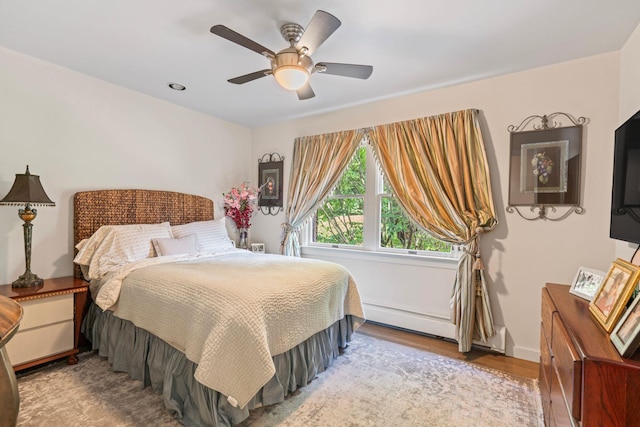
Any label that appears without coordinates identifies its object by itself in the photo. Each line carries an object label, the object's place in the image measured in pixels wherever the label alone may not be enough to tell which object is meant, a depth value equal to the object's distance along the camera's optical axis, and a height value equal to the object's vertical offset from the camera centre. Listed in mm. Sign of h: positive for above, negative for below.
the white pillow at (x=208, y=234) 3201 -344
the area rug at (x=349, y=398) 1807 -1327
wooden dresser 971 -601
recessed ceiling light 2998 +1216
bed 1625 -717
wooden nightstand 2156 -950
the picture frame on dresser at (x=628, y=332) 1015 -442
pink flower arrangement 3914 -12
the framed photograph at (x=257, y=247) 4109 -597
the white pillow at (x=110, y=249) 2541 -427
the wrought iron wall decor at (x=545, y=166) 2398 +374
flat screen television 1618 +165
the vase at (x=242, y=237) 4051 -455
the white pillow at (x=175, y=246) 2824 -427
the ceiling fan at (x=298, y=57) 1645 +952
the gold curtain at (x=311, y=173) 3562 +420
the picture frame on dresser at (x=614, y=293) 1240 -380
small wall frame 4234 +329
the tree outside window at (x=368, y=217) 3309 -126
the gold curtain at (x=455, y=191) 2660 +174
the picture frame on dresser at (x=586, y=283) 1736 -444
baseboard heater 2676 -1209
